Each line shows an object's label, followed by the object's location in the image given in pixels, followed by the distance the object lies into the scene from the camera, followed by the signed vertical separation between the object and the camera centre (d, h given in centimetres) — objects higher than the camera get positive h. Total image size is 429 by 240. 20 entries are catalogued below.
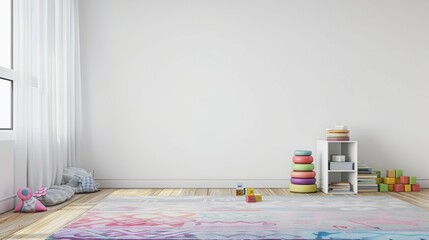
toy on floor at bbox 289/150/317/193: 501 -58
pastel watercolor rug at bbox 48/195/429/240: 299 -74
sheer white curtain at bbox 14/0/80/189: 407 +32
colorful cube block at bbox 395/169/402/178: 530 -61
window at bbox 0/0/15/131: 407 +48
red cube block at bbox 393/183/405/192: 521 -76
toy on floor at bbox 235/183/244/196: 479 -72
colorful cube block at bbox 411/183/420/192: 525 -77
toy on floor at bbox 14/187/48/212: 384 -69
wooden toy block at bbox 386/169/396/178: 530 -61
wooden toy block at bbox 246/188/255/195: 433 -67
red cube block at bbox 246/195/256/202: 427 -72
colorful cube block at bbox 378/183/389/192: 520 -75
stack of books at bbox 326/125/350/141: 510 -16
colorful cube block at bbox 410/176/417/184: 527 -68
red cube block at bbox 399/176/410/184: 526 -68
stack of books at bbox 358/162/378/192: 515 -66
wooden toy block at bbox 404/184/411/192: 523 -77
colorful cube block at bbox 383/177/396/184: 526 -68
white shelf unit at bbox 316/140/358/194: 502 -45
